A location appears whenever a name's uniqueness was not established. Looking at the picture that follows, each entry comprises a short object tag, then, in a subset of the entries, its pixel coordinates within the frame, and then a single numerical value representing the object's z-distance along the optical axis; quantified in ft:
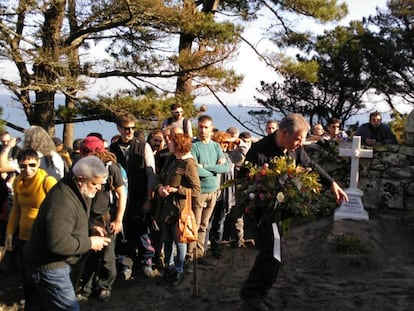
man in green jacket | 19.63
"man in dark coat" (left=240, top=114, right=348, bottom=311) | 14.64
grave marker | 25.08
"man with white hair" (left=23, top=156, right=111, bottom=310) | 10.94
